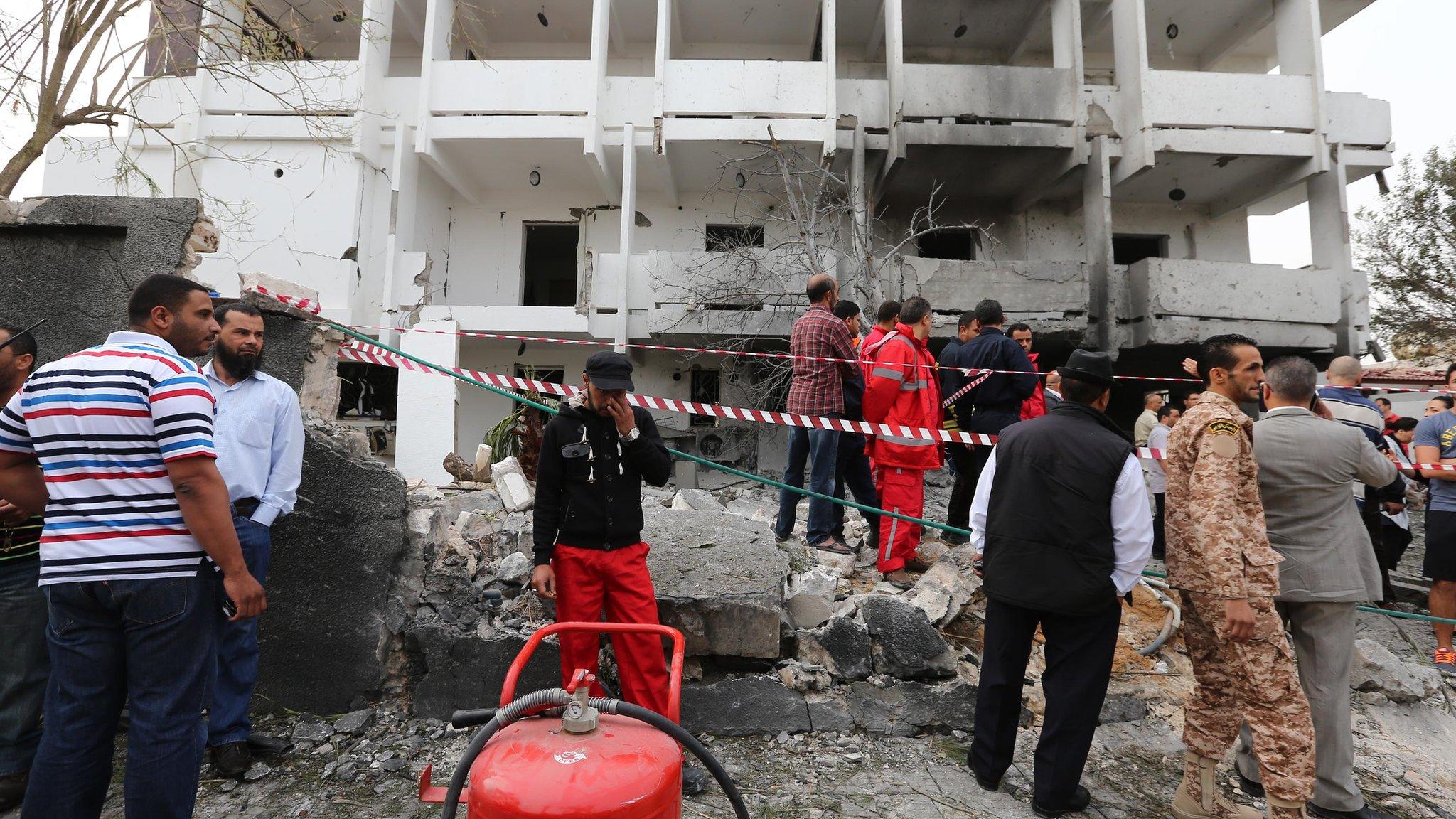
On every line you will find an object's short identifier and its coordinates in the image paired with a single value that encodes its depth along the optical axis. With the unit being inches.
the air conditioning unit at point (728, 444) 438.9
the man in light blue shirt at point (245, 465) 112.0
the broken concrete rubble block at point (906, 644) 143.4
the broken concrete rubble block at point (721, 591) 136.6
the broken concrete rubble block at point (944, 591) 156.2
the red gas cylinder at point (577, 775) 56.5
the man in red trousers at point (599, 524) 111.0
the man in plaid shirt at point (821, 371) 189.6
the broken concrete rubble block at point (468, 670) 135.8
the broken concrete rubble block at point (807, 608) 149.7
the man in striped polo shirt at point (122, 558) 76.5
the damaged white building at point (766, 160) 402.3
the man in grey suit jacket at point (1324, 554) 111.7
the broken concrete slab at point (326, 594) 137.3
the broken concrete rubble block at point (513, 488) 212.2
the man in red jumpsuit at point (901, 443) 179.2
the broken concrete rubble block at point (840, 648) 144.0
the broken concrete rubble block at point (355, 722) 131.4
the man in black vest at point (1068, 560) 104.5
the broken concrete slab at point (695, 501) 227.3
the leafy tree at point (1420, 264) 569.3
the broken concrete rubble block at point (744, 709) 134.9
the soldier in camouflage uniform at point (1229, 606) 102.0
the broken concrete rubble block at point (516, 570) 151.6
